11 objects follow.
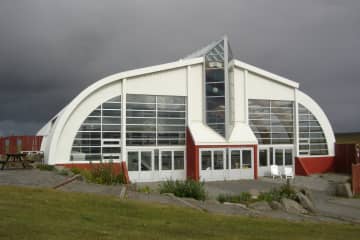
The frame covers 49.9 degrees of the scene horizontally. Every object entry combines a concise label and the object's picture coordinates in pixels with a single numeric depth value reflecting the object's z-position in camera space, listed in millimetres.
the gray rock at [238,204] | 13086
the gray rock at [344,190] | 19703
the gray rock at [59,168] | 21072
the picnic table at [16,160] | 20441
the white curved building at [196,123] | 24500
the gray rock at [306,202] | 14327
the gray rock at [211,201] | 13614
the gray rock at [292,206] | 13514
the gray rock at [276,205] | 13438
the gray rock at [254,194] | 15770
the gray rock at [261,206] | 13195
